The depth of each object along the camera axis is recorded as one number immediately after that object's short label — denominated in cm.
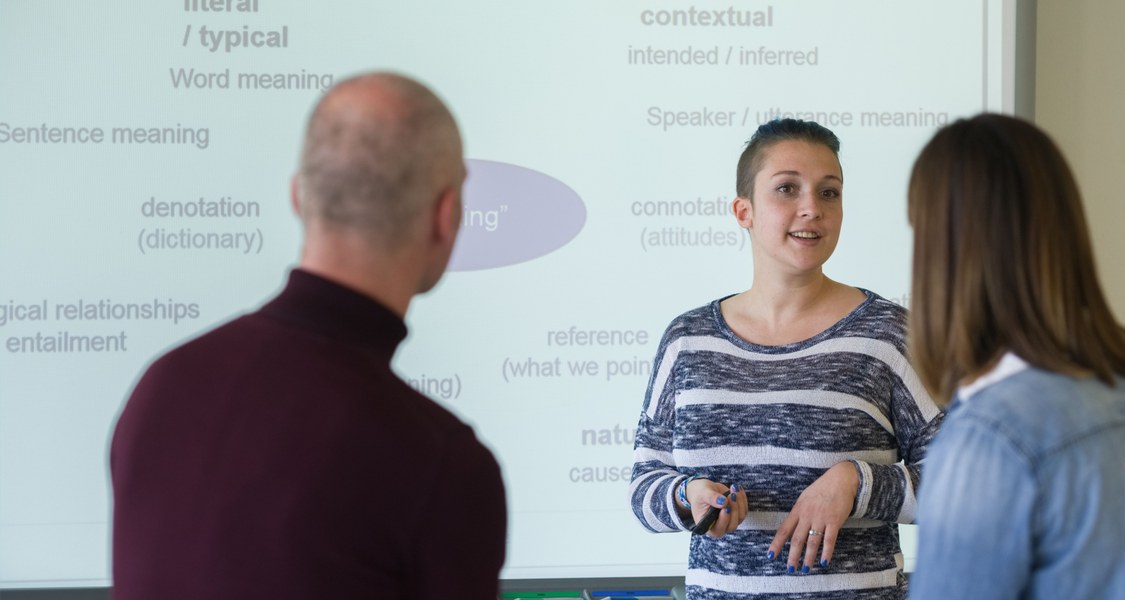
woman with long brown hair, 434
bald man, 433
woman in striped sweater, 494
